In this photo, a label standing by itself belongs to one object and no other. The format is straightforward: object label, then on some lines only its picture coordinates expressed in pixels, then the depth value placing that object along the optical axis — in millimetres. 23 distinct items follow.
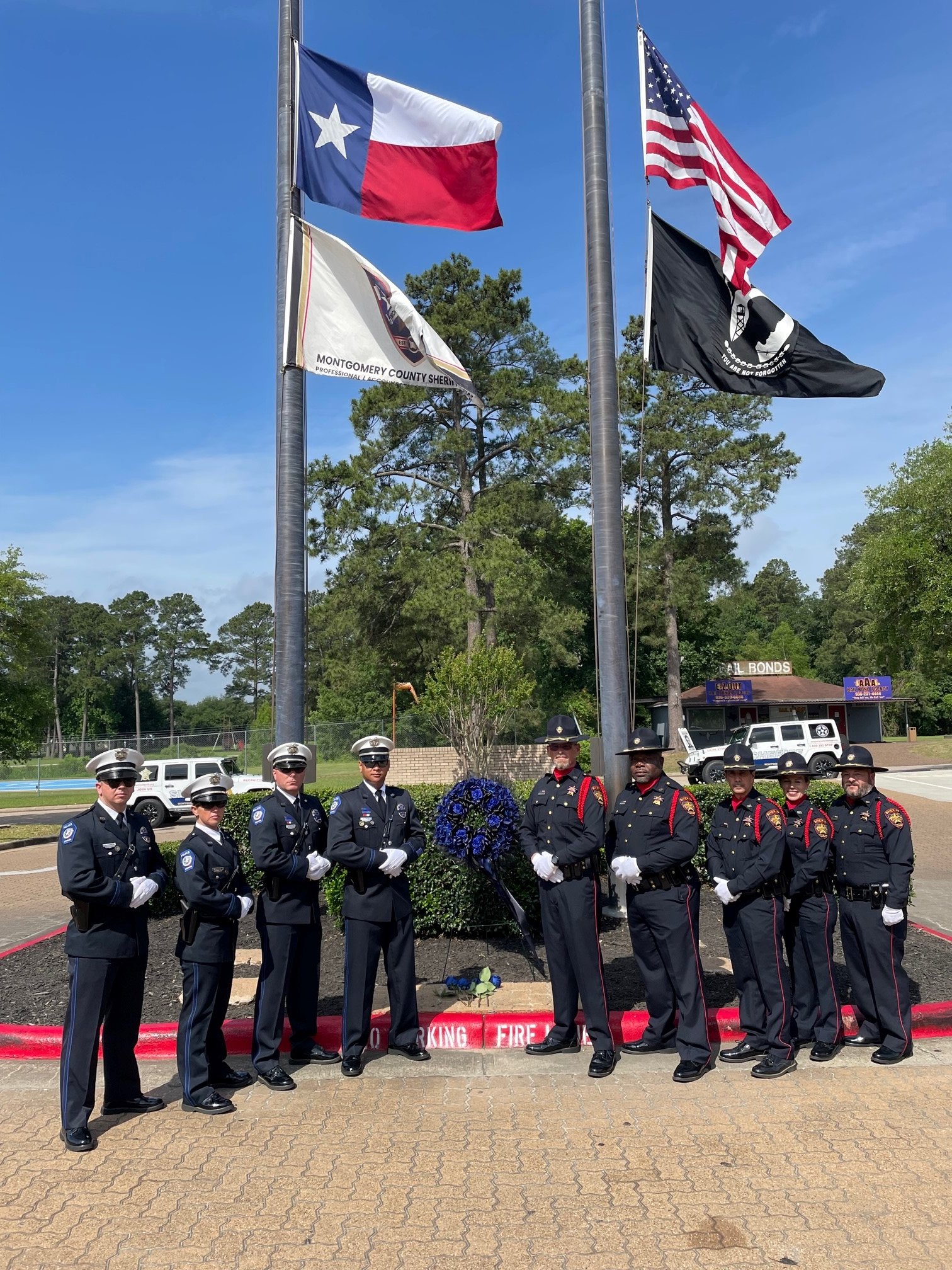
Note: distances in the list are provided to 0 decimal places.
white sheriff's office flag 8250
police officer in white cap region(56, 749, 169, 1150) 4625
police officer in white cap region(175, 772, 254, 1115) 4918
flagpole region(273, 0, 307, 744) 8383
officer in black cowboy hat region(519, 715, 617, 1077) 5531
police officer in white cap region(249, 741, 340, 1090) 5348
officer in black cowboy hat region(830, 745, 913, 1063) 5516
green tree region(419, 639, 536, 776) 25012
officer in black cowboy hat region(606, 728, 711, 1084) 5504
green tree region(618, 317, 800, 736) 36531
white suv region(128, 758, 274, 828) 23156
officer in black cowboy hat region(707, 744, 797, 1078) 5449
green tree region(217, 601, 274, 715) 111312
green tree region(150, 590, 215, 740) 102938
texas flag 8688
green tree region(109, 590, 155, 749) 99062
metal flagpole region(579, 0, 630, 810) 8352
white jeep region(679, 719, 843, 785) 30547
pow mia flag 8859
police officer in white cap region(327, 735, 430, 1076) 5484
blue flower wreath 6785
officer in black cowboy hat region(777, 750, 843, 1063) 5582
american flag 8797
